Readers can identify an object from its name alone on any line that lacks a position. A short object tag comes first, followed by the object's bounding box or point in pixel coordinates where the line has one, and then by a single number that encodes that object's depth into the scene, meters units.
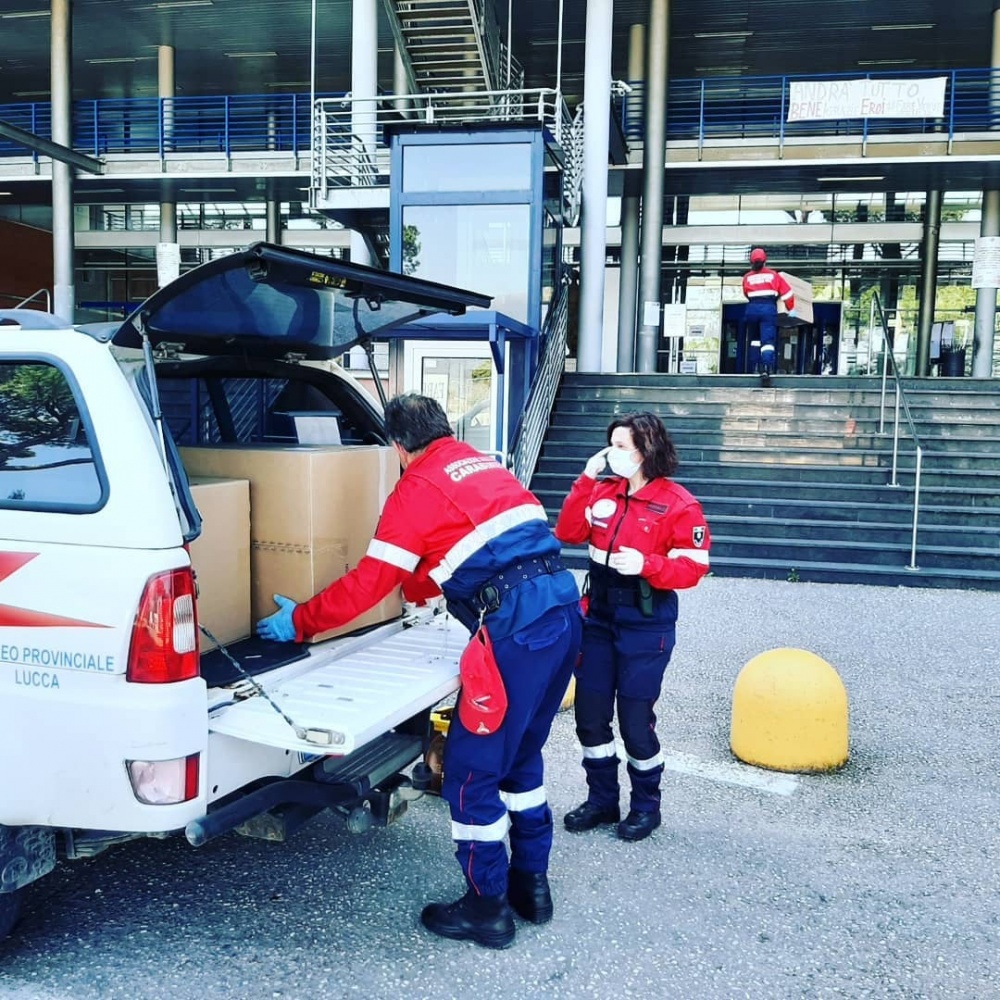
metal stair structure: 14.50
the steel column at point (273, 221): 23.38
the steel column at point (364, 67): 15.00
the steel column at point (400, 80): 15.15
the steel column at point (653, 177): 17.06
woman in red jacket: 3.74
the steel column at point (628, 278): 19.77
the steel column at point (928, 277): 20.91
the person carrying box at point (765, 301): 12.65
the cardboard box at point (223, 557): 3.17
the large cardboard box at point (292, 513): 3.43
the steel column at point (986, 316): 17.41
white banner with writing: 15.88
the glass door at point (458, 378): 13.14
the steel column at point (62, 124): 18.73
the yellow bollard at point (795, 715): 4.62
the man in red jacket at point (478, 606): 3.00
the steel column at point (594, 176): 15.21
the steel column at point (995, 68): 16.77
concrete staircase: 9.50
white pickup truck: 2.54
